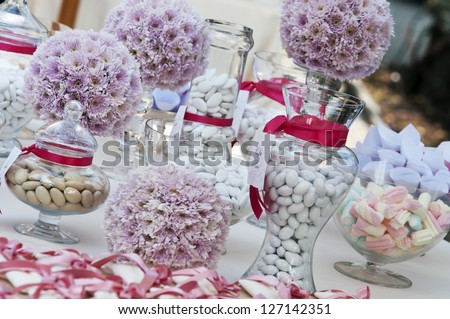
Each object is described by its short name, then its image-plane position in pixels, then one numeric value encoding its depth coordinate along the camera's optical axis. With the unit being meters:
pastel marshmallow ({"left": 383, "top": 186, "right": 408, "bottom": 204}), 1.70
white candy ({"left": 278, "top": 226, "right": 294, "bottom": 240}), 1.56
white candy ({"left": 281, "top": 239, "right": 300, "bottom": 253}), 1.56
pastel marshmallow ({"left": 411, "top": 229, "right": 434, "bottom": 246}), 1.71
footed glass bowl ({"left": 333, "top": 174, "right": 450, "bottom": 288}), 1.70
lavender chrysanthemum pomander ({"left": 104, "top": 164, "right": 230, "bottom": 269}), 1.50
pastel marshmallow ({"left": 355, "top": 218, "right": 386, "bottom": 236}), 1.70
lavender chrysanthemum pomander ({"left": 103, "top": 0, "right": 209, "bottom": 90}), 1.80
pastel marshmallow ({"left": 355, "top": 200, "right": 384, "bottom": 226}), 1.70
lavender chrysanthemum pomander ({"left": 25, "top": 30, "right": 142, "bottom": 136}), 1.62
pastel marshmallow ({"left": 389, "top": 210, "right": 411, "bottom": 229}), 1.69
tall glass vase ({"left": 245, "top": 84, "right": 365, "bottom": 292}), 1.54
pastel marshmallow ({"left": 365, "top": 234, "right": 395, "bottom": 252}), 1.70
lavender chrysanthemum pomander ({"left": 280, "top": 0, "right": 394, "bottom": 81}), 1.79
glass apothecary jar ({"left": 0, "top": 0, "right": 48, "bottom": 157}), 1.80
